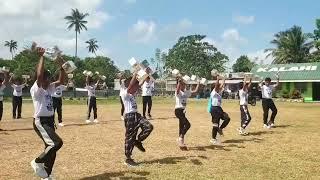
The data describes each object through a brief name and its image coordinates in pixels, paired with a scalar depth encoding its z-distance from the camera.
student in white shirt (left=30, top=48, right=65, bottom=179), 5.86
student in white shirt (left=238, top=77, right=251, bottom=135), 11.55
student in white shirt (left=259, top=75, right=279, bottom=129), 13.12
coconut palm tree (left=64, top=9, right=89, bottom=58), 72.04
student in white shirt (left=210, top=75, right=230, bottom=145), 9.50
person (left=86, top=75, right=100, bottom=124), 13.88
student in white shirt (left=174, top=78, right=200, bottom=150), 8.75
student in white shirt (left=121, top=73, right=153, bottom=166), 7.10
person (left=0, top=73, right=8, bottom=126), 12.23
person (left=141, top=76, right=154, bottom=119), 15.57
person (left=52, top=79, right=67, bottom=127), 12.77
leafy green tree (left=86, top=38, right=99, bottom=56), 85.69
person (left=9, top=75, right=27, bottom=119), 15.68
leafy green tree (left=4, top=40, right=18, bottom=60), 93.50
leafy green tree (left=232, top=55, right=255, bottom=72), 68.83
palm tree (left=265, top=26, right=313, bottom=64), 51.43
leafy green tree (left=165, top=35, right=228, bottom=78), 63.99
